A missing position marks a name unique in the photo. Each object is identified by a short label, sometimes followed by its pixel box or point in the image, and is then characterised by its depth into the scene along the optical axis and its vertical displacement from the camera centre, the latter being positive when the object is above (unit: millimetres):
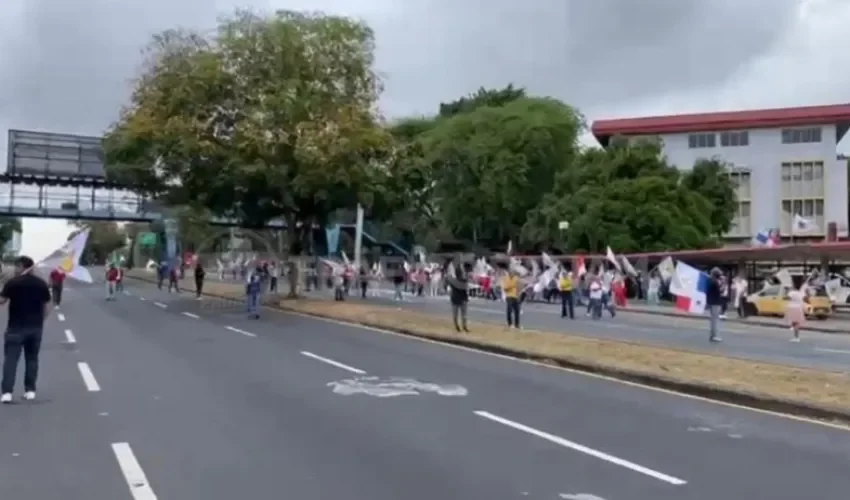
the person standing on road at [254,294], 33634 -493
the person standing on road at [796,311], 27828 -591
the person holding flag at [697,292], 25719 -134
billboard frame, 79688 +8745
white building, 69500 +8430
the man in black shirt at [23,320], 13445 -568
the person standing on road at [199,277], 48000 -6
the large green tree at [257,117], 38500 +5719
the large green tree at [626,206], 55656 +4117
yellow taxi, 39406 -512
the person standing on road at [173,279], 59812 -143
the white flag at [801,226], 57972 +3425
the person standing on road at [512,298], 27391 -375
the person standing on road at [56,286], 36384 -411
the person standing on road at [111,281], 46719 -243
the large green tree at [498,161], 68312 +7625
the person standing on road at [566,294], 35406 -324
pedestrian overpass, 80175 +7319
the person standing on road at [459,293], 25531 -260
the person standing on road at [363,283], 50919 -138
